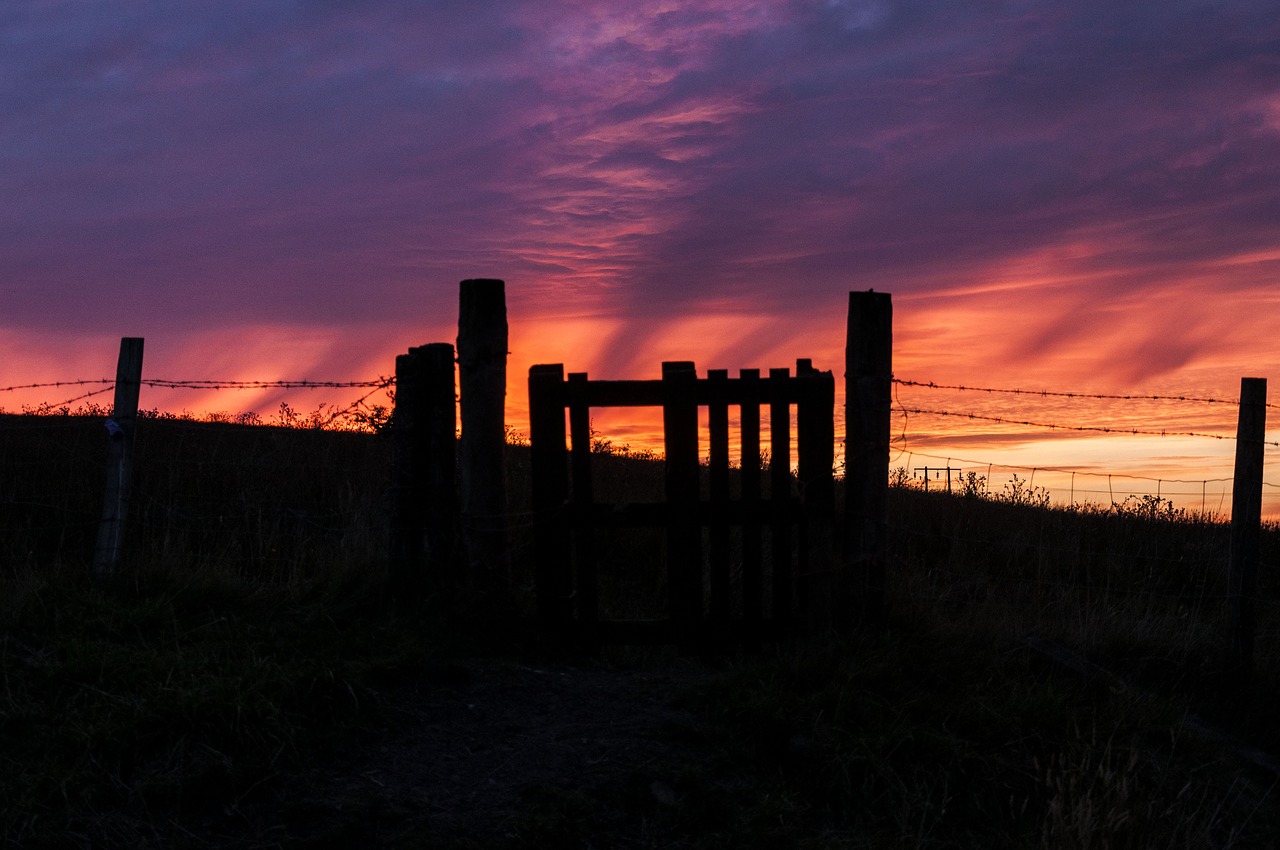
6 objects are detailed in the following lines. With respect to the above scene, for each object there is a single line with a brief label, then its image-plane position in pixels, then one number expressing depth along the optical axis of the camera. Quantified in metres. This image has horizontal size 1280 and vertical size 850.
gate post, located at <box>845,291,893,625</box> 7.34
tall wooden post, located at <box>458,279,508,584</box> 7.49
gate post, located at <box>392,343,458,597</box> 7.56
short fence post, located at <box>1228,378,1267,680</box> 8.17
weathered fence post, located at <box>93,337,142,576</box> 8.16
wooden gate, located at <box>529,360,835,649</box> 7.34
